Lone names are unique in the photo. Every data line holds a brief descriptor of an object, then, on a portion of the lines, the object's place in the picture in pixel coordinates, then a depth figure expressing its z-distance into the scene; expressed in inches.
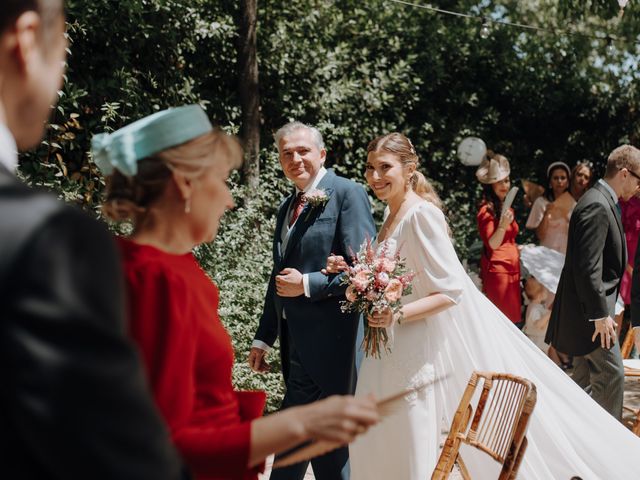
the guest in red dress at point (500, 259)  321.7
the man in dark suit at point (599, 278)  211.6
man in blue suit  174.1
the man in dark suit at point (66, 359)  37.1
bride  156.9
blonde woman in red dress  60.9
